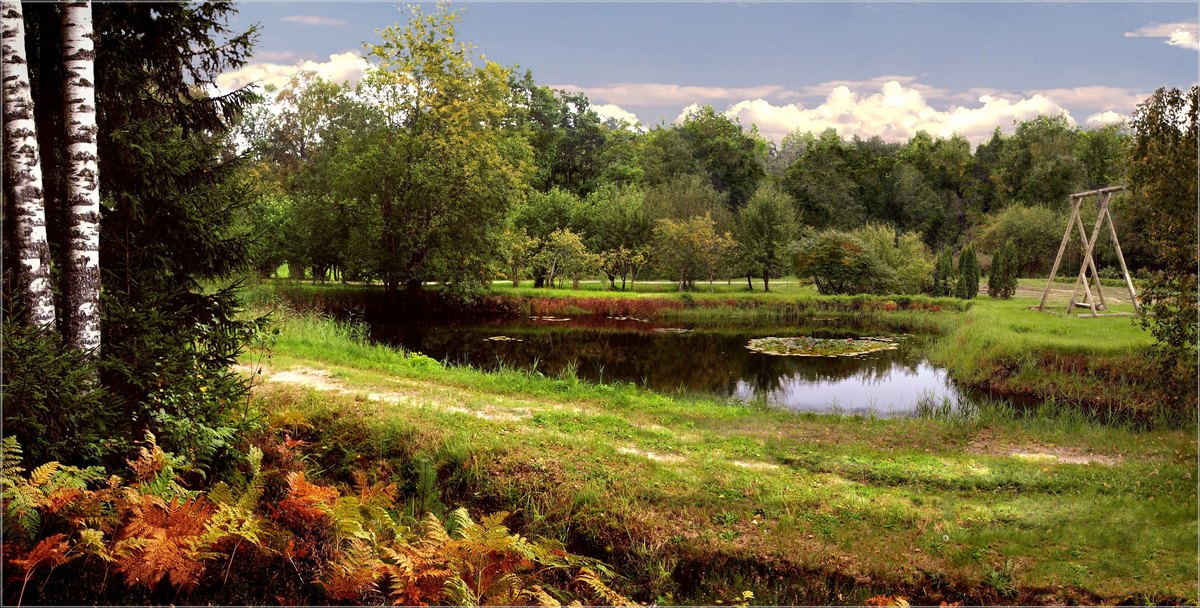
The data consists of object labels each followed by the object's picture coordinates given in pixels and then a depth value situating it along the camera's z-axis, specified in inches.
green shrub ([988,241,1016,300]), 1046.4
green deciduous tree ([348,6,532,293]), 950.4
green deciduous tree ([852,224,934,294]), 1171.3
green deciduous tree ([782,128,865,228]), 1722.4
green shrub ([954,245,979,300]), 1085.8
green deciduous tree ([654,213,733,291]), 1175.6
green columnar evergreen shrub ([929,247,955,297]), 1159.0
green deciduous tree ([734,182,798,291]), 1255.5
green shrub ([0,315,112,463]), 188.7
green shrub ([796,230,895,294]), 1144.2
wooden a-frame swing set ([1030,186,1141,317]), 619.4
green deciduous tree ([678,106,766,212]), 1803.6
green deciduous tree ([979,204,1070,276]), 1245.1
